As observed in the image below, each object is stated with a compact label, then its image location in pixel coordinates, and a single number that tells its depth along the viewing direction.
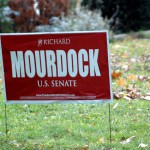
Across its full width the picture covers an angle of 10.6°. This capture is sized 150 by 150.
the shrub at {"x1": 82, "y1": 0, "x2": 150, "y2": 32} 30.78
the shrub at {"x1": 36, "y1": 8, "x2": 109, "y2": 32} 24.34
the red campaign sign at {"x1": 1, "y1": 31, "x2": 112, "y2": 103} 8.48
